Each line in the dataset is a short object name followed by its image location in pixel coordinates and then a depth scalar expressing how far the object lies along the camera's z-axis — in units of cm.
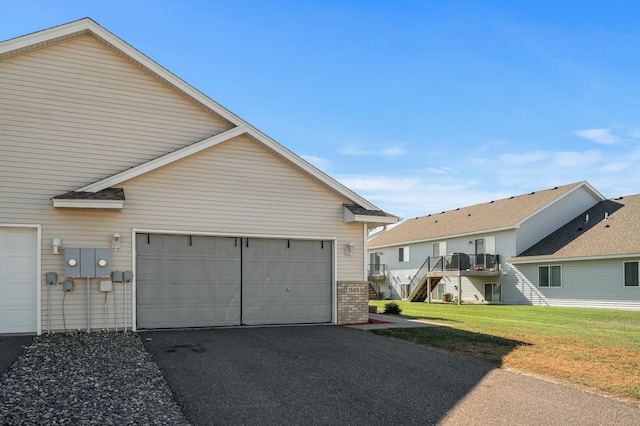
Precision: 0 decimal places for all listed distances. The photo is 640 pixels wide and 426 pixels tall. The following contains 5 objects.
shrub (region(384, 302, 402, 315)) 2055
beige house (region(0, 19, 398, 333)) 1215
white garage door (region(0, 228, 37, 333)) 1202
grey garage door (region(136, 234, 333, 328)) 1299
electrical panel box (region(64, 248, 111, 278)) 1205
